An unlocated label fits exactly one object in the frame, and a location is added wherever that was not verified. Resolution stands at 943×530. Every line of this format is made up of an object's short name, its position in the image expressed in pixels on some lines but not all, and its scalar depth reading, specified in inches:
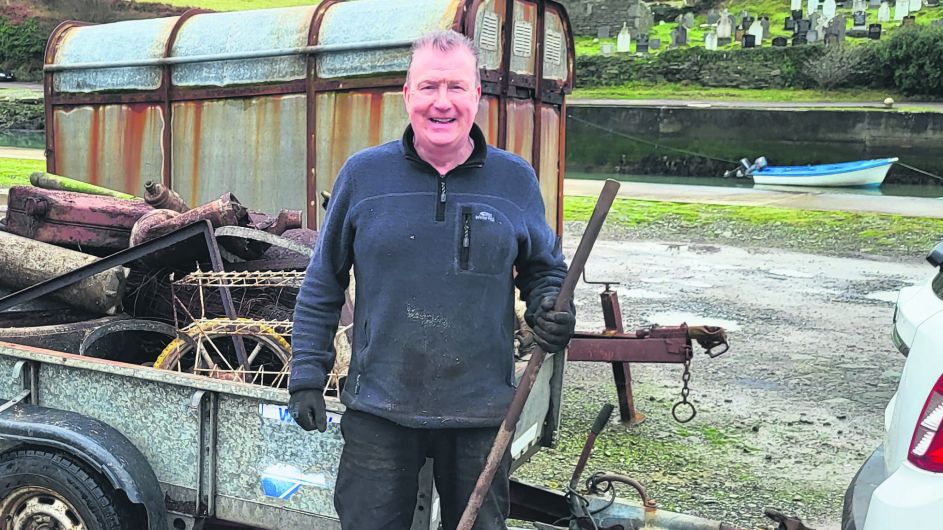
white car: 90.9
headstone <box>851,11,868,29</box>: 1715.1
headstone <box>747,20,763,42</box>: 1685.9
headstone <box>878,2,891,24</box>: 1766.9
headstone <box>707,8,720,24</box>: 1918.1
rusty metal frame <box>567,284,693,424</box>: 190.7
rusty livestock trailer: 223.5
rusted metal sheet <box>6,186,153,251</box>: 193.0
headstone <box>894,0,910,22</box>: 1761.8
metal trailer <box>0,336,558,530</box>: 121.1
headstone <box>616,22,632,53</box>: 1827.0
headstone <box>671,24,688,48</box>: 1774.1
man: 98.8
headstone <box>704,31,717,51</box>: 1721.5
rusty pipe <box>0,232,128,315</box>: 171.2
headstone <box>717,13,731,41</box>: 1748.3
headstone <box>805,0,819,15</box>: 1884.6
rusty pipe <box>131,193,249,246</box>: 177.8
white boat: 928.3
